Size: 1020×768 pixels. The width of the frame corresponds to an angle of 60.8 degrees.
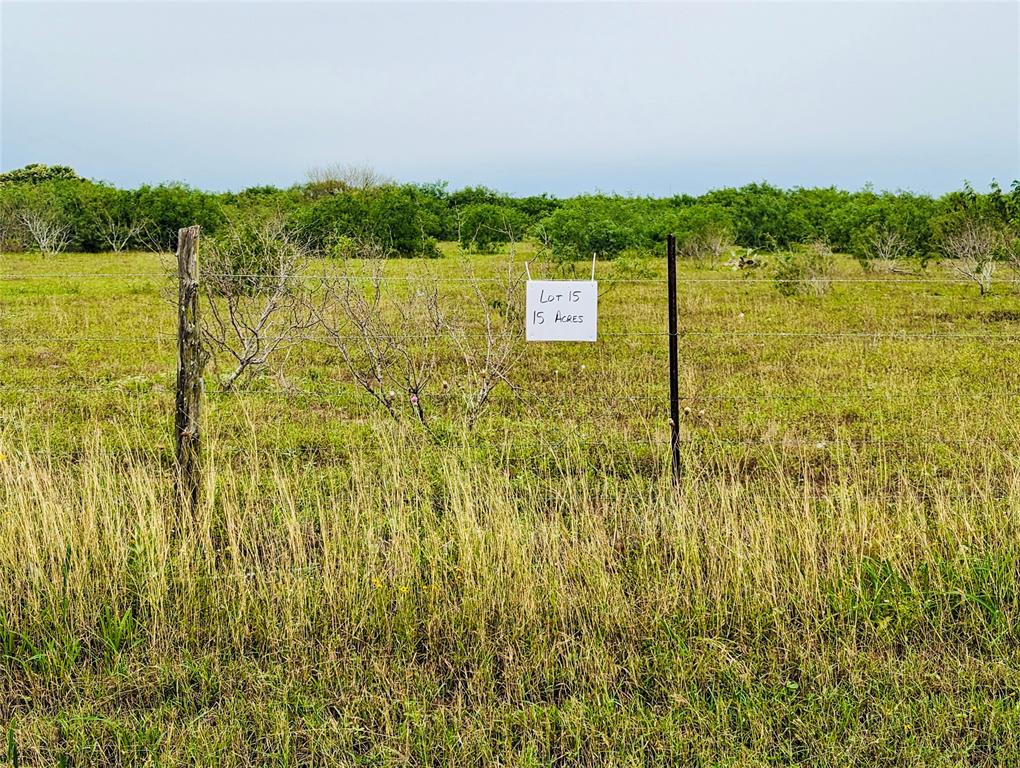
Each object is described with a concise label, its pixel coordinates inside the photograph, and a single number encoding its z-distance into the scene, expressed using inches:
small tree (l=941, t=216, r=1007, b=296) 735.1
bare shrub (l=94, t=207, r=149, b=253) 1320.1
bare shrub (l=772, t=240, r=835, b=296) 705.0
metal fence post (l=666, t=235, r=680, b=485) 185.8
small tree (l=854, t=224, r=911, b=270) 975.6
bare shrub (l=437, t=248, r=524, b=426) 269.7
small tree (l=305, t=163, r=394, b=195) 1916.8
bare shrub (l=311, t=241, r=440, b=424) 264.8
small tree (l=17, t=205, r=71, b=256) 1194.6
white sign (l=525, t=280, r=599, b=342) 194.4
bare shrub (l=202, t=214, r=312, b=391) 346.6
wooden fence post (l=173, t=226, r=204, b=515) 167.2
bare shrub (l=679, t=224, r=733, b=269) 1089.4
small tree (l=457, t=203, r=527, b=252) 1184.2
